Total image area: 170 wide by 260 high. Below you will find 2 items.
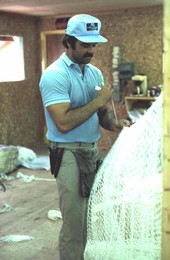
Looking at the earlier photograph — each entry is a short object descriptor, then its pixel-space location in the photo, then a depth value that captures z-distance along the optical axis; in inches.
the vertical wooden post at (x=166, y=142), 95.3
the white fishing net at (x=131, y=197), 131.1
